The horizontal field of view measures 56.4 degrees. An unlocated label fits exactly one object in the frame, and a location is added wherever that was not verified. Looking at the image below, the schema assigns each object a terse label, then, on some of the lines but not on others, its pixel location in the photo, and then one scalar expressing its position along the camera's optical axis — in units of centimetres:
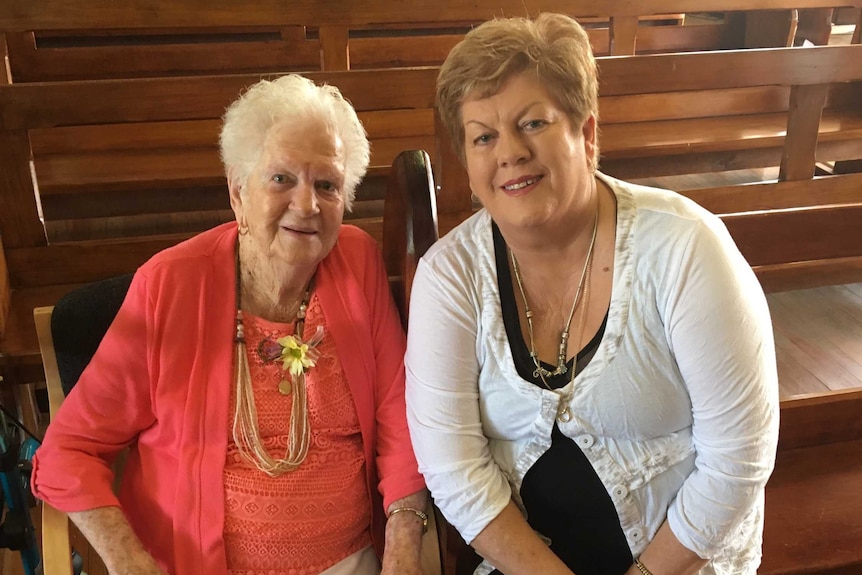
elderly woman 128
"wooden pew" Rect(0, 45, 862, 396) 182
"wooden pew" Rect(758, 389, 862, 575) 151
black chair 132
